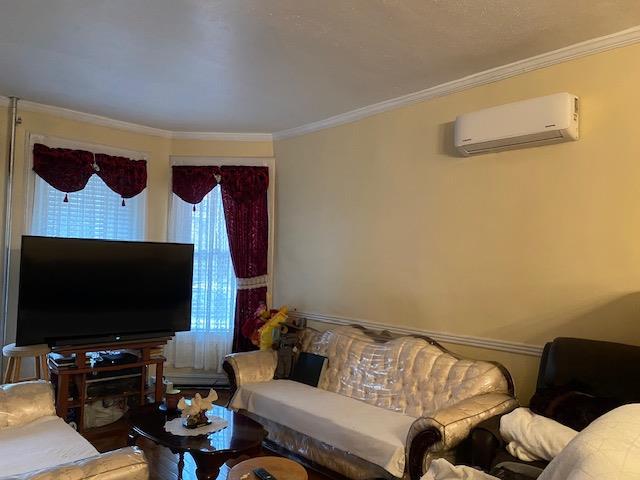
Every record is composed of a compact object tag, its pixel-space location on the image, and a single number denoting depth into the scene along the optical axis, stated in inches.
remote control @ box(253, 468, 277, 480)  83.7
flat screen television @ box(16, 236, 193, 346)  146.0
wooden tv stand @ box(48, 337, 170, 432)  145.5
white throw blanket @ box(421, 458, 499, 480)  77.5
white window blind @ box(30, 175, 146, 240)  171.2
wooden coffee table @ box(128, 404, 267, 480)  101.2
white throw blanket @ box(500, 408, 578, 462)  84.7
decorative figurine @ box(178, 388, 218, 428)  110.5
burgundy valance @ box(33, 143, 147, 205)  168.4
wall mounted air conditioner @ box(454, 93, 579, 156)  113.0
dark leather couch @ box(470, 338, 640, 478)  90.8
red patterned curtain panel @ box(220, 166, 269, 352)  196.5
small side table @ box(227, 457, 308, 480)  86.1
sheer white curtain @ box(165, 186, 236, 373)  199.5
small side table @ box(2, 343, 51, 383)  145.0
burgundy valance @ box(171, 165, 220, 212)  197.8
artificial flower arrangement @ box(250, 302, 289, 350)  169.9
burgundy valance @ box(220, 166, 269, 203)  197.2
